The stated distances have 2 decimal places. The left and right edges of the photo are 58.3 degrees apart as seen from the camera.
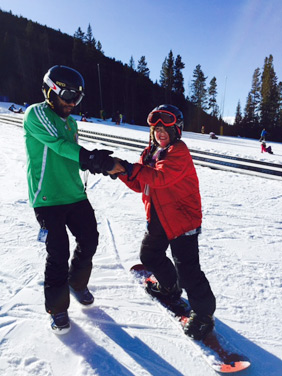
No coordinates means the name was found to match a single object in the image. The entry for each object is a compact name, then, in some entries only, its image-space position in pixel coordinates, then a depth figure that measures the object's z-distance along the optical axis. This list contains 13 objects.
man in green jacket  2.10
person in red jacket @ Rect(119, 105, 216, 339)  2.16
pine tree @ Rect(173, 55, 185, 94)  58.69
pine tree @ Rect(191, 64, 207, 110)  59.84
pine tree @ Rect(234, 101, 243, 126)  56.06
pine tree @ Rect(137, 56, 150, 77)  59.84
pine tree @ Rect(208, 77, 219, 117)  60.31
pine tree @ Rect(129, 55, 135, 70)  65.24
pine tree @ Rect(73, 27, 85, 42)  57.18
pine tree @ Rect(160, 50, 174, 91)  58.22
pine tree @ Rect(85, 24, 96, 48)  59.29
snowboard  2.07
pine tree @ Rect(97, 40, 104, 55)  63.50
